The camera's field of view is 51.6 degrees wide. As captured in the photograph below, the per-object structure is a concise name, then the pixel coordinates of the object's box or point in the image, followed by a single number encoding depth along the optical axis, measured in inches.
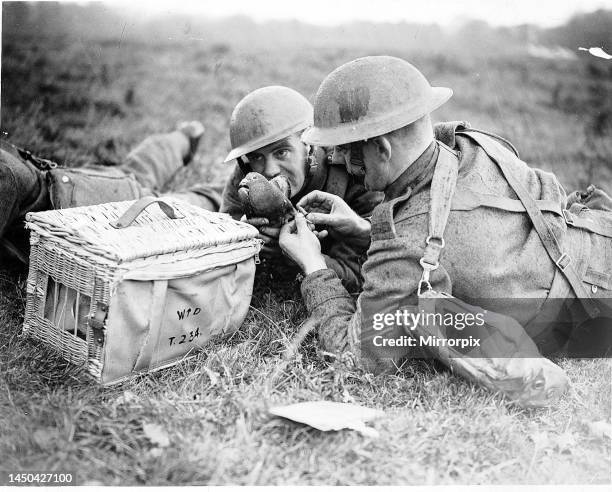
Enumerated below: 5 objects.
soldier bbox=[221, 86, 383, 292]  141.8
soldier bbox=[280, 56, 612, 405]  108.0
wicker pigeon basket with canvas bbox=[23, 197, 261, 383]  109.7
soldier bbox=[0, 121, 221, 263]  141.1
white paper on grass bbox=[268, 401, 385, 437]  99.7
